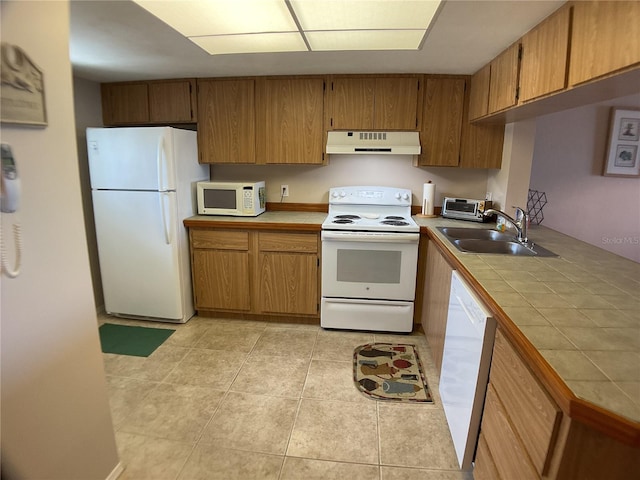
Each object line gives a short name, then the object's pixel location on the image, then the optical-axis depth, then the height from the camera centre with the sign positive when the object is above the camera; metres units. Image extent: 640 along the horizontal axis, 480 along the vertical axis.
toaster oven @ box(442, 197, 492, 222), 2.92 -0.24
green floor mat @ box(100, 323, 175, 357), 2.63 -1.32
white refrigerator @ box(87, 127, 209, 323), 2.74 -0.34
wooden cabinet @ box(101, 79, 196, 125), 3.09 +0.63
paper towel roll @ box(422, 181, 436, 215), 3.09 -0.17
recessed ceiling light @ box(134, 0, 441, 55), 1.65 +0.81
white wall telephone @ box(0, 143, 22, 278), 1.02 -0.07
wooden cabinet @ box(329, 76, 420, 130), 2.87 +0.63
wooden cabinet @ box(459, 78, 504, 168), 2.87 +0.31
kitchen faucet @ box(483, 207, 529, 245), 2.17 -0.28
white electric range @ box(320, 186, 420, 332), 2.72 -0.76
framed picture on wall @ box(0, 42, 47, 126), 1.01 +0.25
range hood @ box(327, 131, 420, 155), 2.92 +0.30
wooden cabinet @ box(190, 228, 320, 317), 2.92 -0.81
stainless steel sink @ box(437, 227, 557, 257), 2.04 -0.40
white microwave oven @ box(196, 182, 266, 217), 3.06 -0.21
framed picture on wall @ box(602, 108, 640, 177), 3.13 +0.34
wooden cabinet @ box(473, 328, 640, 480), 0.83 -0.69
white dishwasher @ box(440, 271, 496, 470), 1.39 -0.82
